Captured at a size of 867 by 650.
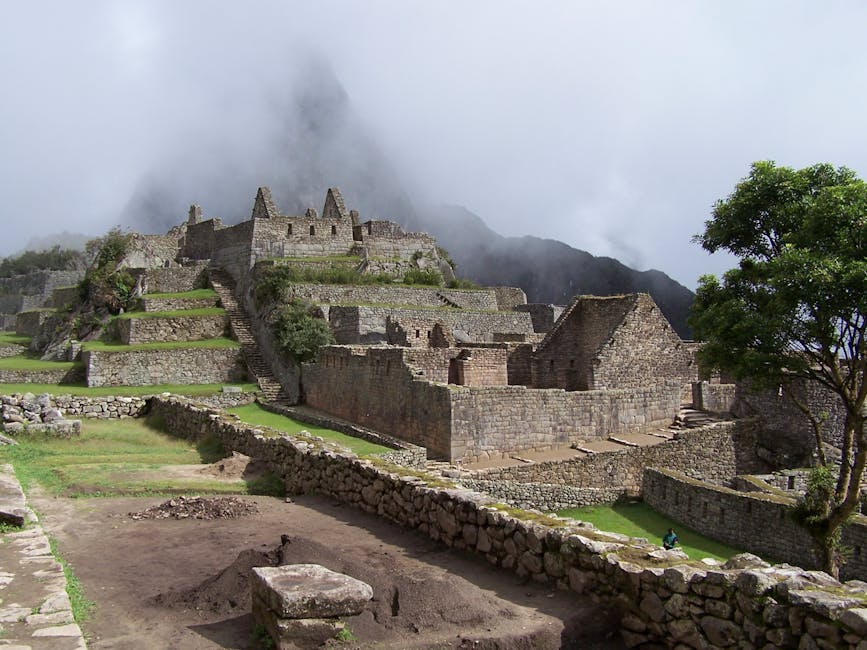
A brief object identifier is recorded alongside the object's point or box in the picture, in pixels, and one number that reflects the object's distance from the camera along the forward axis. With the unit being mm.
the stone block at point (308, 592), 5195
